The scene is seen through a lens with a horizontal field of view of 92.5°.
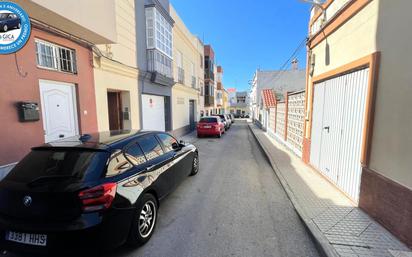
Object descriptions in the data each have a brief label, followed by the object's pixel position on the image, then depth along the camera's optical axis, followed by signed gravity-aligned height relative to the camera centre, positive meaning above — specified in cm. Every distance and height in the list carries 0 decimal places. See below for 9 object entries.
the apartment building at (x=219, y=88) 3424 +350
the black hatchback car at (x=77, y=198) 214 -105
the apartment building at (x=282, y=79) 2586 +383
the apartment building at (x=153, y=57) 892 +246
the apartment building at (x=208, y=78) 2348 +348
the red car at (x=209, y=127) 1352 -134
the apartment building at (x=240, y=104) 5921 +108
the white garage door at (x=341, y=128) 365 -46
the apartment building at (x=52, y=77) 394 +72
